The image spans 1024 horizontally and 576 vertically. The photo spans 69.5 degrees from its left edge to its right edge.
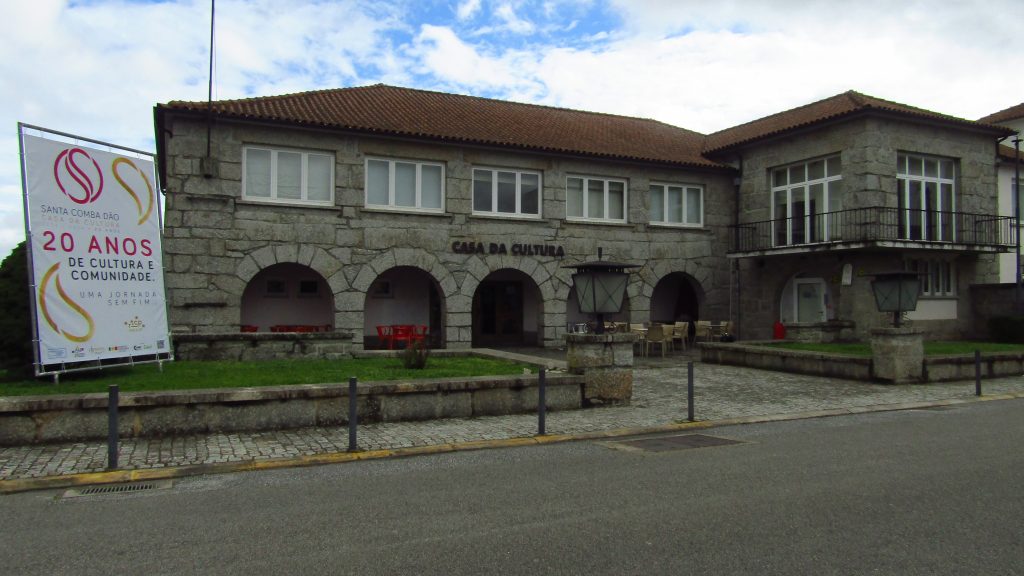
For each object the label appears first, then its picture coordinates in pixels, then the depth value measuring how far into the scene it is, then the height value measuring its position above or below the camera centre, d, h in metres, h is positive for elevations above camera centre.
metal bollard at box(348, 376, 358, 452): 8.03 -1.28
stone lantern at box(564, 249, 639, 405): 11.23 -0.63
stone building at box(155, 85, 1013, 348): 18.22 +2.62
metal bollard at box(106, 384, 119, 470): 7.09 -1.27
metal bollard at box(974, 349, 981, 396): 12.97 -1.15
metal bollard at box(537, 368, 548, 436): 9.07 -1.33
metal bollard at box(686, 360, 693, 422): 10.17 -1.24
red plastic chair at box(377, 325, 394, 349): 19.22 -0.82
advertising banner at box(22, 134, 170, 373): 9.79 +0.70
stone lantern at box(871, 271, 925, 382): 14.26 -0.70
